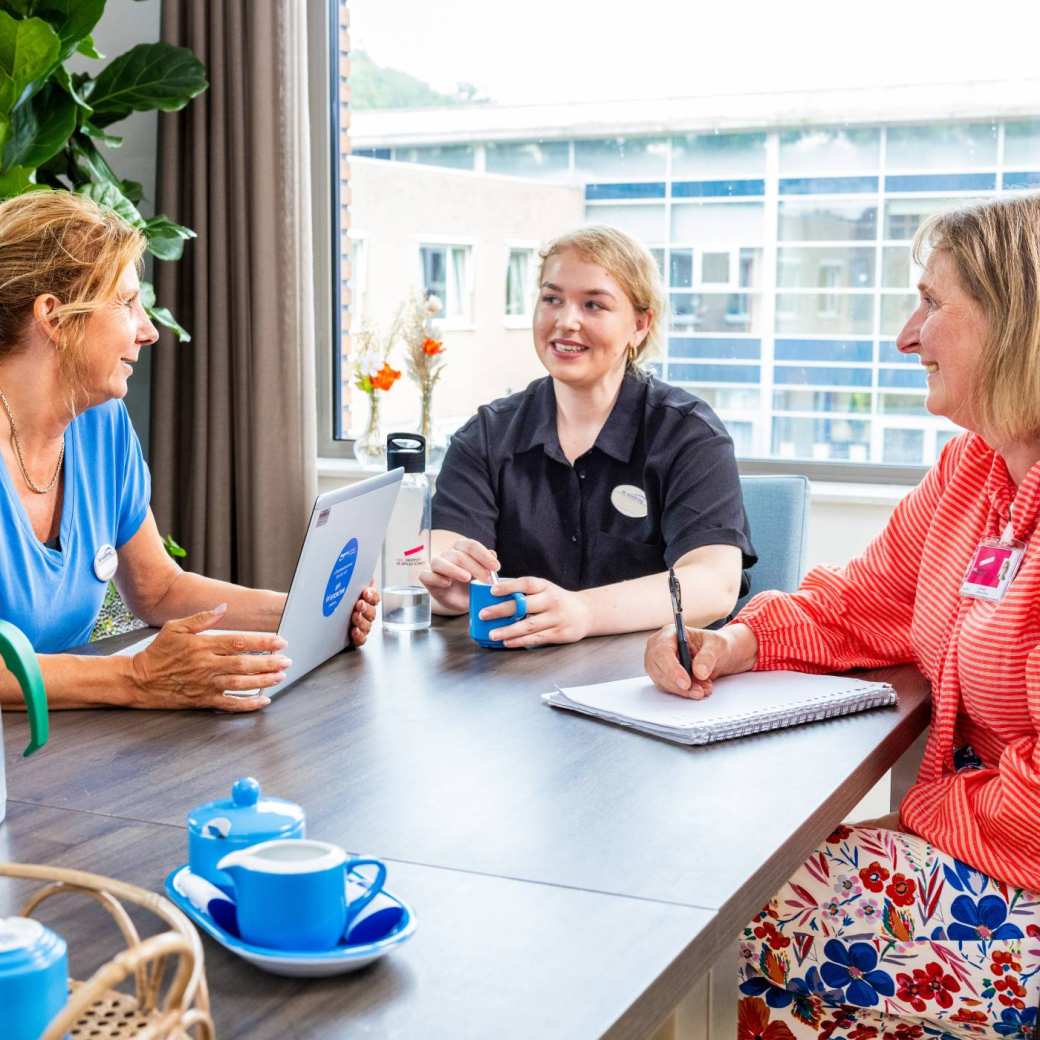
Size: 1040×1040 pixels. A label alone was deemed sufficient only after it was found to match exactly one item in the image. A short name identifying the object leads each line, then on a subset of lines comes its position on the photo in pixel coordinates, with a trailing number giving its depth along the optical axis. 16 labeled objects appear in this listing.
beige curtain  3.61
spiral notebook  1.48
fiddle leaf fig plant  2.96
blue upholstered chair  2.37
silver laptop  1.57
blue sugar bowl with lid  0.97
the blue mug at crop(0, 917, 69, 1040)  0.69
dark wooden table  0.88
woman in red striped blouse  1.41
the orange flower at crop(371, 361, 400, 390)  3.63
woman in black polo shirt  2.25
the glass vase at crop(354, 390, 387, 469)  3.78
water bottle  2.02
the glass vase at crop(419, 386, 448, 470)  3.68
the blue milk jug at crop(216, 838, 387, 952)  0.88
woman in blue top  1.82
